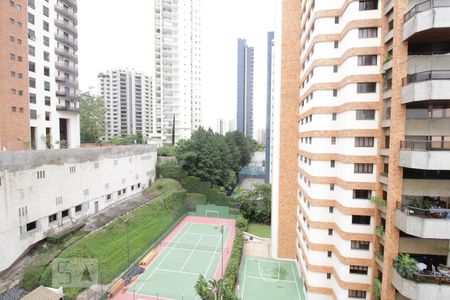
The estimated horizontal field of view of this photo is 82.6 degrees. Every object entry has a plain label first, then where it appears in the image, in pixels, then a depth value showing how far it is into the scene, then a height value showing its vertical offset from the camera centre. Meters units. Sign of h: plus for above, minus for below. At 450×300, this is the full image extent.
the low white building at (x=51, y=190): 17.52 -4.54
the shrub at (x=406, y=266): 10.73 -5.41
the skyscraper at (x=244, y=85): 93.06 +19.61
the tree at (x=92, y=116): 43.03 +3.78
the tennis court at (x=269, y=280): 18.69 -11.31
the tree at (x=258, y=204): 32.44 -8.51
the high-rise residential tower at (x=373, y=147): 10.73 -0.42
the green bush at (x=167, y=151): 44.34 -2.23
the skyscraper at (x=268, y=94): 44.06 +7.72
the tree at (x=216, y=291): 14.14 -8.53
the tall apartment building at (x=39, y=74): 27.72 +7.98
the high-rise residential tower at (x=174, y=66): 57.97 +16.77
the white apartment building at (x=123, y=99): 95.12 +14.66
